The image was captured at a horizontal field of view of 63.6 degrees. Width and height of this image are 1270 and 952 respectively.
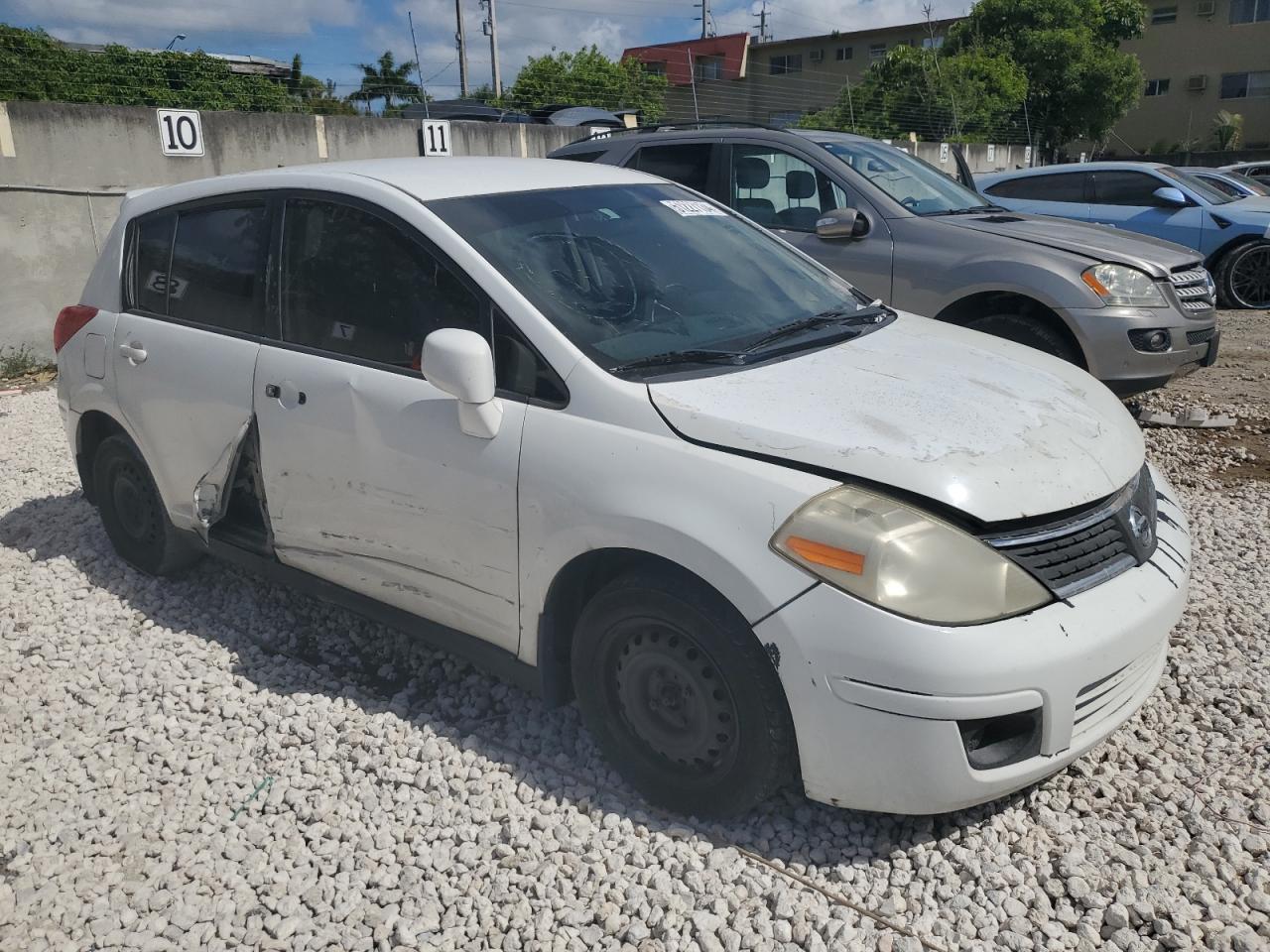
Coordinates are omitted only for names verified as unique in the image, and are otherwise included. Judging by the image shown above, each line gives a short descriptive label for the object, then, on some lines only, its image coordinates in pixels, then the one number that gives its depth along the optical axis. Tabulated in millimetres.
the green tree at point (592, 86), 24703
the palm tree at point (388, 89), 15109
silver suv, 5727
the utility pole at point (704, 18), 58978
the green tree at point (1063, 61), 35375
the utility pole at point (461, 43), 37719
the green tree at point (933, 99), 25844
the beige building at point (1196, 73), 41844
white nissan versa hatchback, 2379
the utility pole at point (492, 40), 33344
